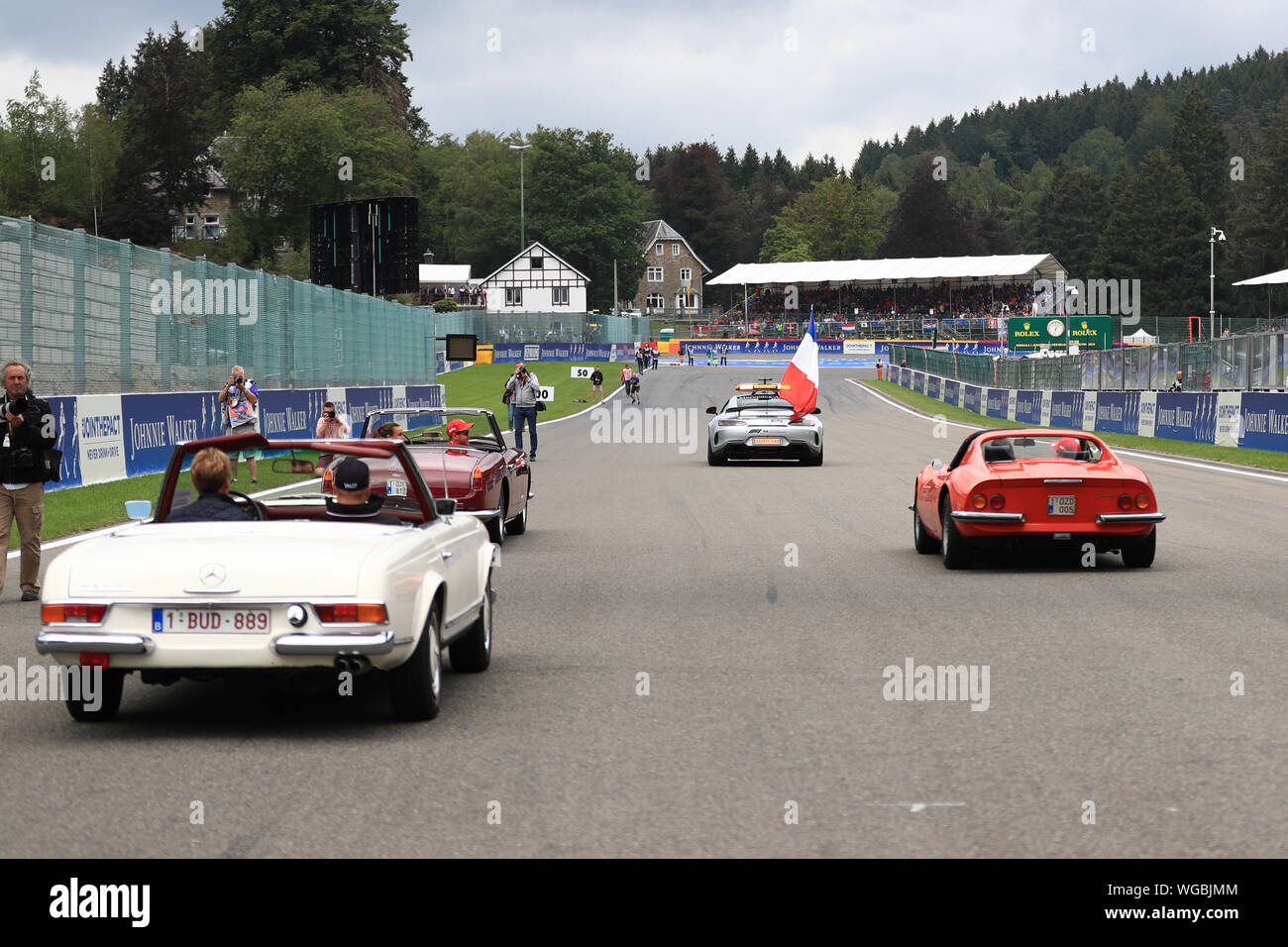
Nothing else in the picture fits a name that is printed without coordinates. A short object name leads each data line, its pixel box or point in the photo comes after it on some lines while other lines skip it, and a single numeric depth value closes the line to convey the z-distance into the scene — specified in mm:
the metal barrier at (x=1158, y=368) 32531
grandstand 126562
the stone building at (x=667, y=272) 175750
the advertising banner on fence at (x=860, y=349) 112312
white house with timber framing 140500
